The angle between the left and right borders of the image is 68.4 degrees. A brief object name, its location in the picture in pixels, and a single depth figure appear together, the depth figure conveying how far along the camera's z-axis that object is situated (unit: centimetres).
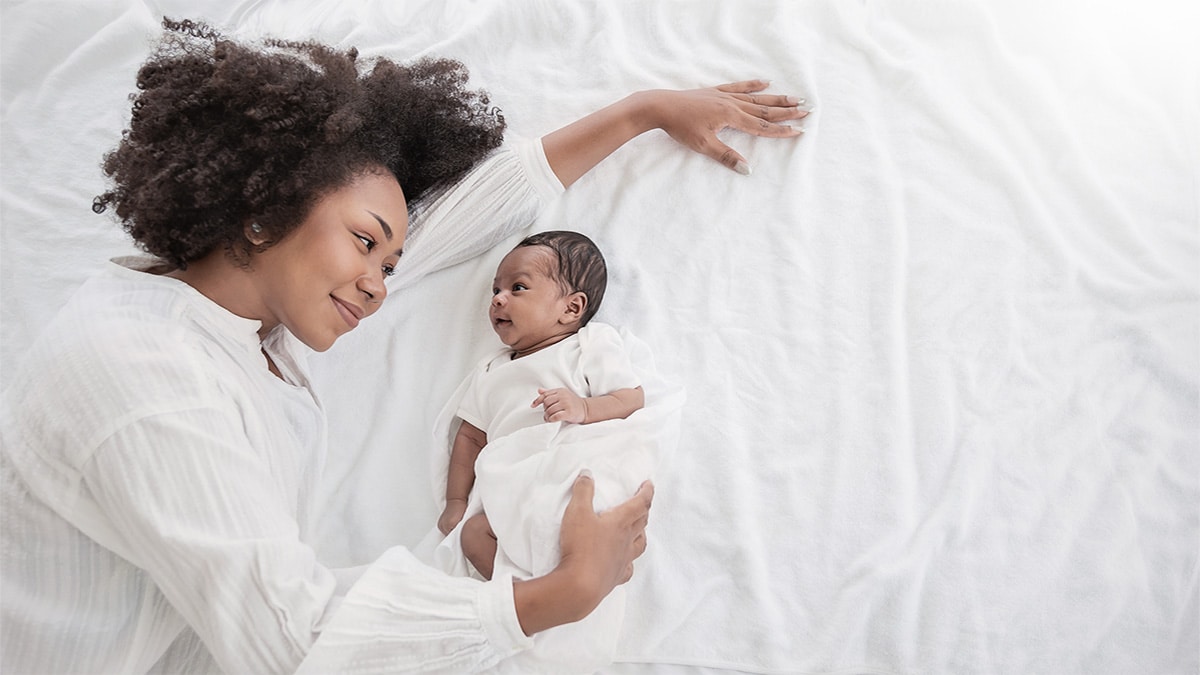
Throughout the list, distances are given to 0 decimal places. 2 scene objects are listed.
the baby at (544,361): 139
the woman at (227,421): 102
